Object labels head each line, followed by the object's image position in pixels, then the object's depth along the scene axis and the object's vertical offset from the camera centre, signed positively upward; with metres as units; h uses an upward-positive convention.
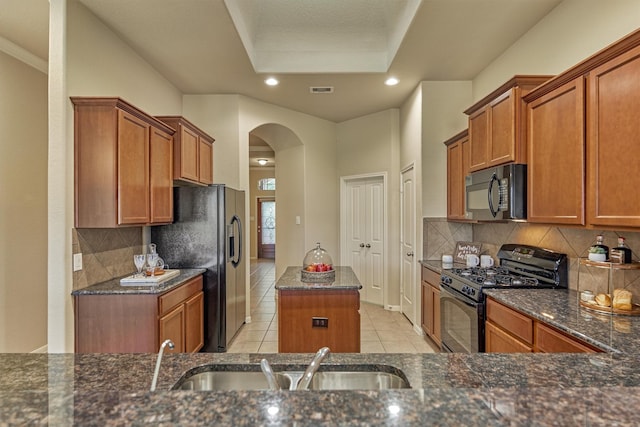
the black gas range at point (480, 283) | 2.47 -0.52
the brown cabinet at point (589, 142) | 1.66 +0.41
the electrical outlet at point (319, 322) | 2.70 -0.86
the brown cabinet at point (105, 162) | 2.39 +0.38
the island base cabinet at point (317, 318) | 2.70 -0.83
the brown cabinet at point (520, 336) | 1.66 -0.68
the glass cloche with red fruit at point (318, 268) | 2.84 -0.47
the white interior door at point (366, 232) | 5.16 -0.28
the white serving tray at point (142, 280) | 2.60 -0.52
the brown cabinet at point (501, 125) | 2.49 +0.72
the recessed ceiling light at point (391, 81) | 3.95 +1.58
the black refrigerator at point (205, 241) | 3.42 -0.27
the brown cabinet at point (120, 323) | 2.41 -0.78
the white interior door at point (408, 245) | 4.28 -0.41
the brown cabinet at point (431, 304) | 3.35 -0.94
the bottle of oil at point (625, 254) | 1.86 -0.22
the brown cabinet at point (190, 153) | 3.30 +0.66
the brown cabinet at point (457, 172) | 3.48 +0.46
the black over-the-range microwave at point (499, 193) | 2.49 +0.17
